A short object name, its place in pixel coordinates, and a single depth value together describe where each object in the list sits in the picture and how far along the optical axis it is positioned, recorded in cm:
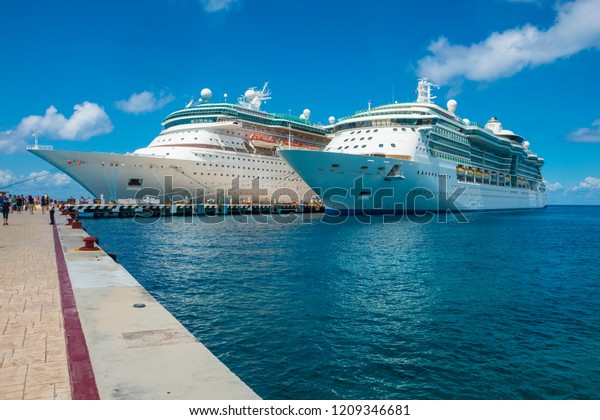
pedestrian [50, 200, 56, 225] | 2785
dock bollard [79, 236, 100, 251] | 1441
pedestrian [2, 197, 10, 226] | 2608
